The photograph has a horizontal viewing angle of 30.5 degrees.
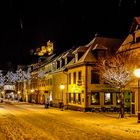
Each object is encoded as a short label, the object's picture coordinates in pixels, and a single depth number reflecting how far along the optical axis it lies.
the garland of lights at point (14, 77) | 60.16
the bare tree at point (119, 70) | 24.18
